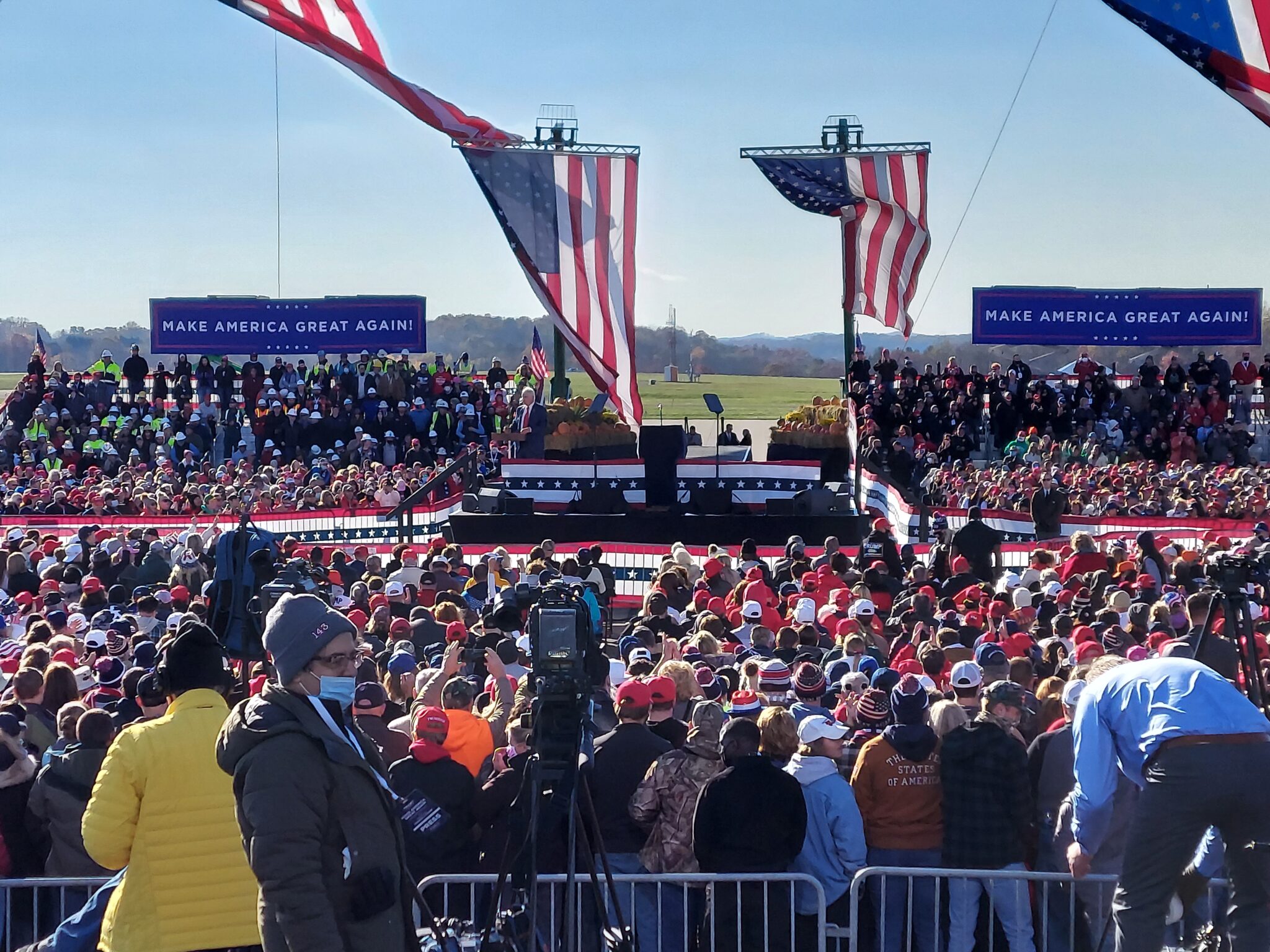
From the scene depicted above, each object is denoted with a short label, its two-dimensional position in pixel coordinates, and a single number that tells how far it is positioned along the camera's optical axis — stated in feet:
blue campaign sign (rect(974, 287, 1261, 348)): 153.99
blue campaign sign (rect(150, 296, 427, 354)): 156.46
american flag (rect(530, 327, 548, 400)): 137.59
